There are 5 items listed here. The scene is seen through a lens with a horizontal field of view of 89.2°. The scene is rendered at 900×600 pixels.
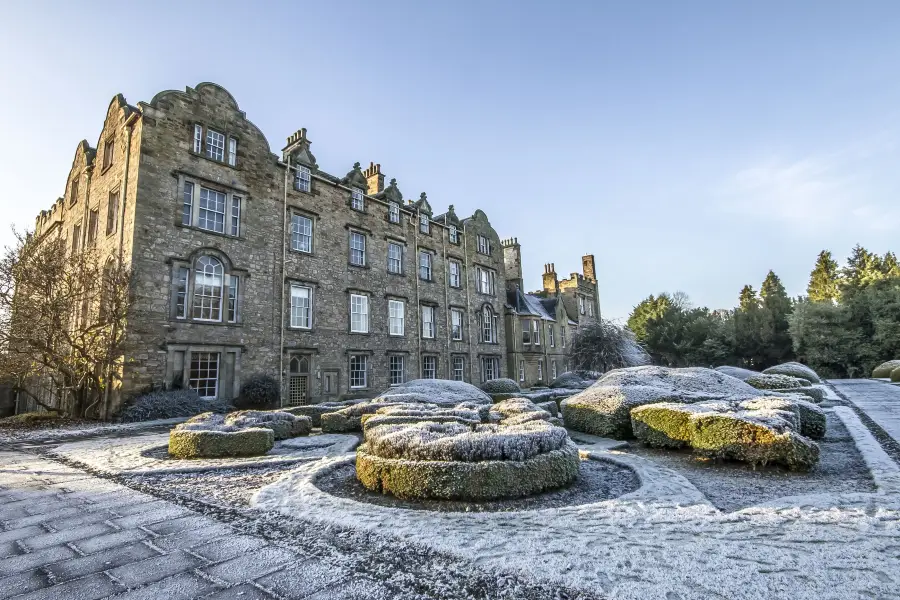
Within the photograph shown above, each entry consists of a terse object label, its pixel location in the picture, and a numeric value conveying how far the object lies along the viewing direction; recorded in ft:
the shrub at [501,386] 74.69
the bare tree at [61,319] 48.14
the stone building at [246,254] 54.75
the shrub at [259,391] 58.59
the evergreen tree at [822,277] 176.24
